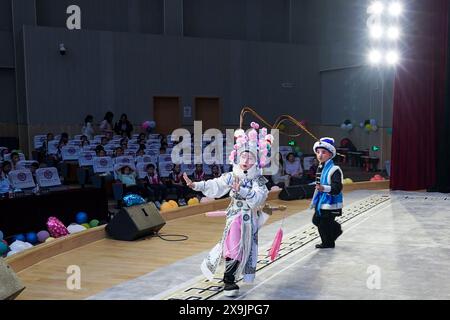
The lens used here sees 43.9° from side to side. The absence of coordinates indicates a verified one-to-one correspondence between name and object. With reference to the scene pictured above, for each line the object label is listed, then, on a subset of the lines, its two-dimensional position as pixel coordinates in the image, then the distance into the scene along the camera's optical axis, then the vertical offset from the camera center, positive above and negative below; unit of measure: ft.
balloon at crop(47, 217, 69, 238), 23.34 -4.61
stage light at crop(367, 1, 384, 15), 51.01 +10.14
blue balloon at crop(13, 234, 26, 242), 23.57 -4.96
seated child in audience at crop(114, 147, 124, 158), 38.78 -2.32
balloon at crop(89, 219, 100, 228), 26.50 -4.95
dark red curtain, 35.40 +1.22
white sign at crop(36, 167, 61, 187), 32.66 -3.41
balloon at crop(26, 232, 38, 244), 23.76 -5.04
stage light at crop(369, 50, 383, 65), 54.44 +5.80
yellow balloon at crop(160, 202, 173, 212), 28.93 -4.65
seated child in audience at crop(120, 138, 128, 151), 45.49 -2.03
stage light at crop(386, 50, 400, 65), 36.01 +3.81
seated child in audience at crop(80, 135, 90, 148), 44.78 -1.81
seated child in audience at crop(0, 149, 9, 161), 37.65 -2.32
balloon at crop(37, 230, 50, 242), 23.62 -4.92
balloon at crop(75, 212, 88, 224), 26.76 -4.73
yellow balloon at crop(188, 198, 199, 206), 30.81 -4.65
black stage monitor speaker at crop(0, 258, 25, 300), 14.30 -4.29
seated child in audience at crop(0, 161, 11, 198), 28.86 -3.41
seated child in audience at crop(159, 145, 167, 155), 41.16 -2.40
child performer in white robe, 15.90 -2.60
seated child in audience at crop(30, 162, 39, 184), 33.58 -2.98
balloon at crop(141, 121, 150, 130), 58.23 -0.70
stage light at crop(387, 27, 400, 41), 36.83 +5.49
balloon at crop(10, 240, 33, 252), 21.02 -4.81
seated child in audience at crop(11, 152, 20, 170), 34.47 -2.44
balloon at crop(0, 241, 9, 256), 20.84 -4.83
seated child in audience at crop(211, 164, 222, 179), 37.82 -3.68
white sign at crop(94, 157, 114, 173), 36.42 -3.01
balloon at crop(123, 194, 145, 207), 23.76 -3.50
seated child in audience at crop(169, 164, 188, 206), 34.94 -4.13
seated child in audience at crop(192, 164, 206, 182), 36.22 -3.66
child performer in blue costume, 20.44 -3.02
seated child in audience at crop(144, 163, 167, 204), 33.75 -4.12
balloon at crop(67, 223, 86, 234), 23.89 -4.72
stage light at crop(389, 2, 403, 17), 36.63 +7.05
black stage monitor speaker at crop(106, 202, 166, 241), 22.68 -4.32
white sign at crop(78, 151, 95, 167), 38.09 -2.73
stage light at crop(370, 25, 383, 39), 52.08 +7.88
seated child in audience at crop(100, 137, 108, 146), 46.42 -1.87
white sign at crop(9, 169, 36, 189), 30.45 -3.26
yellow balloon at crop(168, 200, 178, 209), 29.80 -4.62
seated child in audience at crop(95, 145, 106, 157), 37.65 -2.23
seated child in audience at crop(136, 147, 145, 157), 40.51 -2.52
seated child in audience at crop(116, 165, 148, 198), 32.78 -3.66
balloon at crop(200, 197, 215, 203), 30.50 -4.51
